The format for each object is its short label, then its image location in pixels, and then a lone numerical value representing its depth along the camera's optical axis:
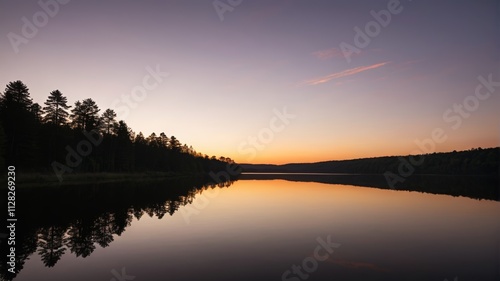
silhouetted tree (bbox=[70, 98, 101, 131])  88.38
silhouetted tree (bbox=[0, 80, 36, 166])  58.84
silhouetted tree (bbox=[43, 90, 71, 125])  75.25
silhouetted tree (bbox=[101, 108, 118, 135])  97.96
